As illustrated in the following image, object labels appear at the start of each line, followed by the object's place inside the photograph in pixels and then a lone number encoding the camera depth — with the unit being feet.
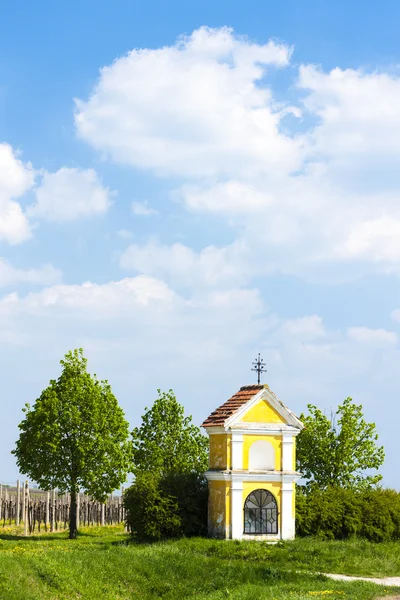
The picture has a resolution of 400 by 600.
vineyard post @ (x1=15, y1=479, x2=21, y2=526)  180.75
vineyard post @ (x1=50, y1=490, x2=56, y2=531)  176.44
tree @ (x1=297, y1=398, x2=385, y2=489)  163.43
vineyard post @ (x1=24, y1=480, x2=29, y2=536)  165.68
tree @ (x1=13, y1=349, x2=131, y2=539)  150.82
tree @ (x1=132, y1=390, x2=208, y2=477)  167.12
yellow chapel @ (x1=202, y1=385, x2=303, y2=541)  132.87
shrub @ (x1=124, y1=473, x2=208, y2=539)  129.80
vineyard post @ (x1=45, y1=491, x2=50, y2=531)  176.88
